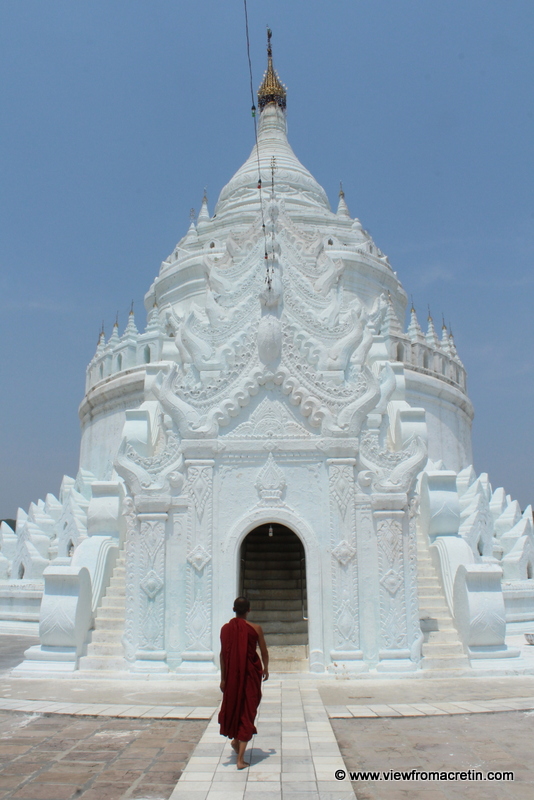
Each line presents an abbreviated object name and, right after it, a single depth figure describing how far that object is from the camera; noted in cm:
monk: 572
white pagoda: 1019
